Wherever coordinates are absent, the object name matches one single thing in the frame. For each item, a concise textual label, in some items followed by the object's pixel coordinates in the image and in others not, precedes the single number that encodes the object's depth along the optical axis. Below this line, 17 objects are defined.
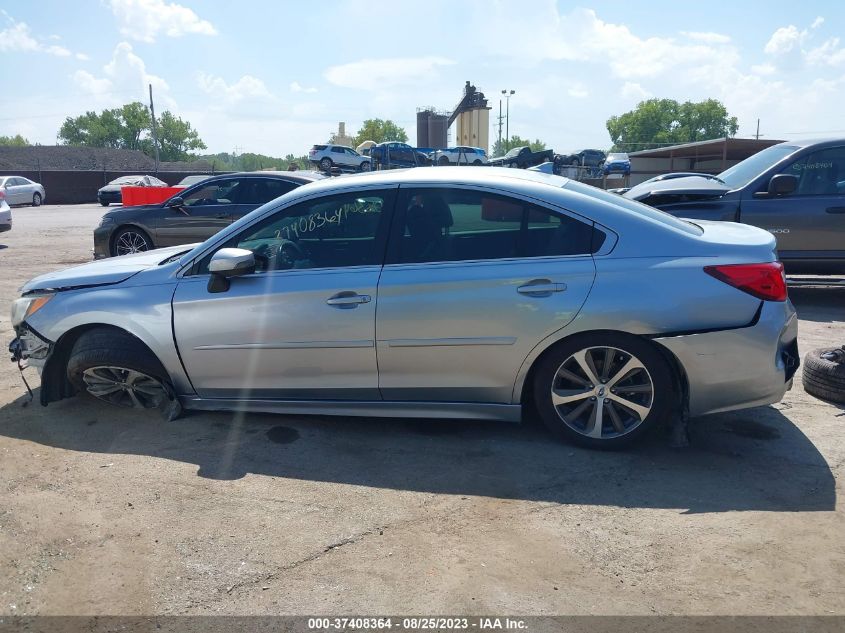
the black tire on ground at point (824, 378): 4.79
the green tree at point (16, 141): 128.88
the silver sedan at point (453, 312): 3.86
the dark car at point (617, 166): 32.61
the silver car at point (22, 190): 29.94
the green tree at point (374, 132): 105.75
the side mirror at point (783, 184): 7.65
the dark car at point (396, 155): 35.88
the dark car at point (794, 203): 7.79
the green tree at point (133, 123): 105.69
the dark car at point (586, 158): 33.00
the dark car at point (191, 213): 10.06
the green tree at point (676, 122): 103.88
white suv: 40.84
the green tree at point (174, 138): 108.44
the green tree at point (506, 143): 99.49
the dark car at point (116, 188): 31.11
